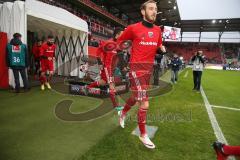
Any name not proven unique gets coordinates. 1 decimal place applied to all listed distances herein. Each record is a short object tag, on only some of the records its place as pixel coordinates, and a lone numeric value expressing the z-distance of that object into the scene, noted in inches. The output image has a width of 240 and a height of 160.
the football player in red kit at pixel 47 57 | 355.6
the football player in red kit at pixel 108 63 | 225.8
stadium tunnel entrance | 336.2
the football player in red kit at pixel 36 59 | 504.7
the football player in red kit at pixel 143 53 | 145.7
